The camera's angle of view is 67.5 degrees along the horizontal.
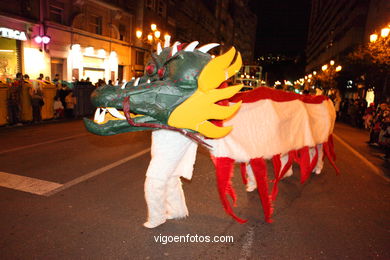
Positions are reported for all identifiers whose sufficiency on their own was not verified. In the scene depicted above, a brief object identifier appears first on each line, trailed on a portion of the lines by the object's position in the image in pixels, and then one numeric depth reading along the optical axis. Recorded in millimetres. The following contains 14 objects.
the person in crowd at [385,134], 8219
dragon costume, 2795
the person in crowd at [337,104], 18641
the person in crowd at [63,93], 11977
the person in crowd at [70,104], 12055
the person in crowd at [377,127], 10023
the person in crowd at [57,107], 11430
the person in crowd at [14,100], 9570
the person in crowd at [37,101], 10242
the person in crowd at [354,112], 15737
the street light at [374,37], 13019
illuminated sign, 13697
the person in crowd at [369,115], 13203
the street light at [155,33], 17016
